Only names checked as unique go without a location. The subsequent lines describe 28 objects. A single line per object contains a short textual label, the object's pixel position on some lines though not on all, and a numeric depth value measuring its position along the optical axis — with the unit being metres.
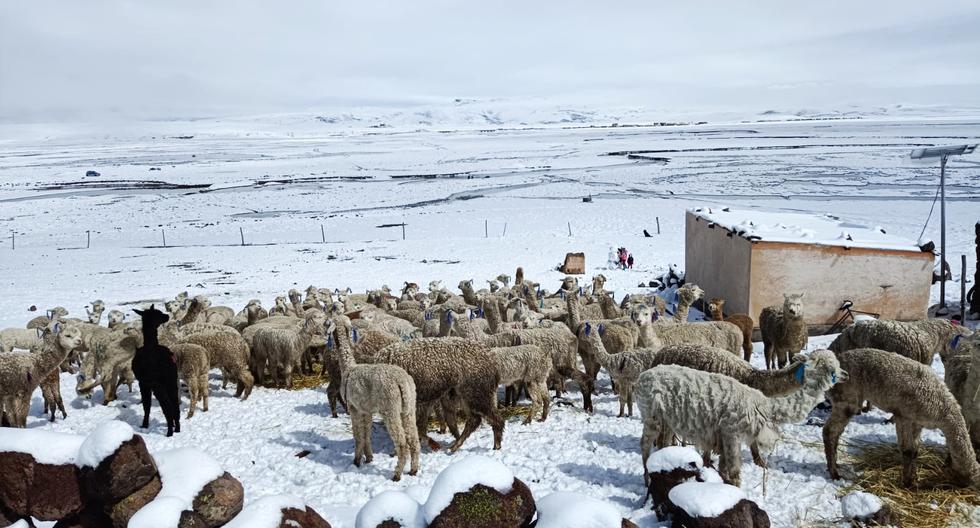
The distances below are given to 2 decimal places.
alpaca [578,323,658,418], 8.95
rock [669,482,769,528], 5.40
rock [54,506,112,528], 5.68
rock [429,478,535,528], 5.30
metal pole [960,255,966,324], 13.26
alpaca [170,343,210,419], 9.82
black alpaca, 8.90
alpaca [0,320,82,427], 8.65
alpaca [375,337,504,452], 8.41
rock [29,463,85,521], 5.52
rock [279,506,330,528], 5.18
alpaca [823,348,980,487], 6.70
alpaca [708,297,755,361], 12.14
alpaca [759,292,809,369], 10.84
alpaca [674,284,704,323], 12.05
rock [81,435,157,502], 5.42
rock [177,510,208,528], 5.31
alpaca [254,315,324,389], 10.89
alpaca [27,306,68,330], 13.60
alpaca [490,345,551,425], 8.95
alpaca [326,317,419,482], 7.48
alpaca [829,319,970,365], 9.27
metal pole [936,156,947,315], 14.23
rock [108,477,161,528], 5.54
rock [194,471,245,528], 5.56
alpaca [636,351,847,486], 6.66
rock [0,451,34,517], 5.46
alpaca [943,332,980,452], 7.26
